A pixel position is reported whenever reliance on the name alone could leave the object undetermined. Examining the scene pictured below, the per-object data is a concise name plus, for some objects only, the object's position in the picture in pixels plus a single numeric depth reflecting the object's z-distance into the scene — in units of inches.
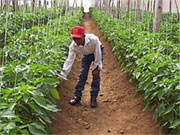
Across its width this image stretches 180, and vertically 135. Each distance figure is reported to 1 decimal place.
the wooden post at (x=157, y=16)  280.6
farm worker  162.1
